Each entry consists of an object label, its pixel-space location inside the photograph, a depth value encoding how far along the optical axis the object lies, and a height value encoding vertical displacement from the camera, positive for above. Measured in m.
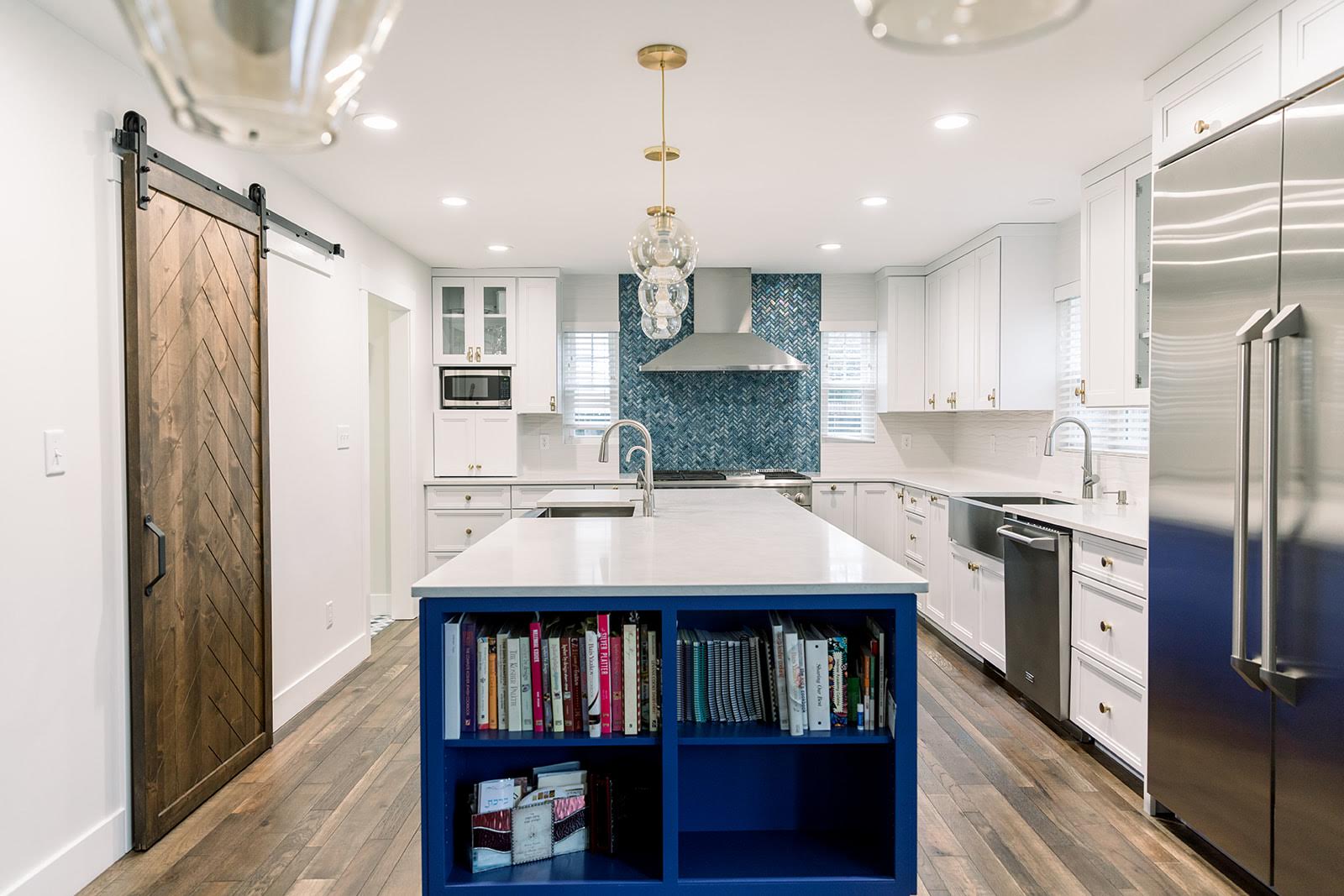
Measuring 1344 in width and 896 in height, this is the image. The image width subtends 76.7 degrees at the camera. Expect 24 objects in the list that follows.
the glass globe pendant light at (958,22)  0.41 +0.21
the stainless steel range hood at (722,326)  6.06 +0.83
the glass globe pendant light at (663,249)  2.82 +0.64
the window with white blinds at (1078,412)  4.08 +0.13
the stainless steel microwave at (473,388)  6.07 +0.36
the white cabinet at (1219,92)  2.25 +1.00
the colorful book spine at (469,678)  2.11 -0.59
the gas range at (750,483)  5.88 -0.30
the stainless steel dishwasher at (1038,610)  3.40 -0.73
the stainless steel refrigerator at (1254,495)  1.93 -0.14
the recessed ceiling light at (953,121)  3.11 +1.18
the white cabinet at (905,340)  6.14 +0.72
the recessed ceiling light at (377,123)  3.09 +1.17
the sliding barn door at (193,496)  2.55 -0.20
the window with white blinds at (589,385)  6.60 +0.42
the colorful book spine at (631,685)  2.11 -0.61
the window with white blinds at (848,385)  6.60 +0.42
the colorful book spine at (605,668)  2.09 -0.57
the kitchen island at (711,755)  2.05 -0.84
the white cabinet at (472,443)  6.08 -0.03
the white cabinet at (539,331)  6.10 +0.77
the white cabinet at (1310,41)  2.00 +0.97
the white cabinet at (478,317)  6.12 +0.88
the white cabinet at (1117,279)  3.23 +0.64
